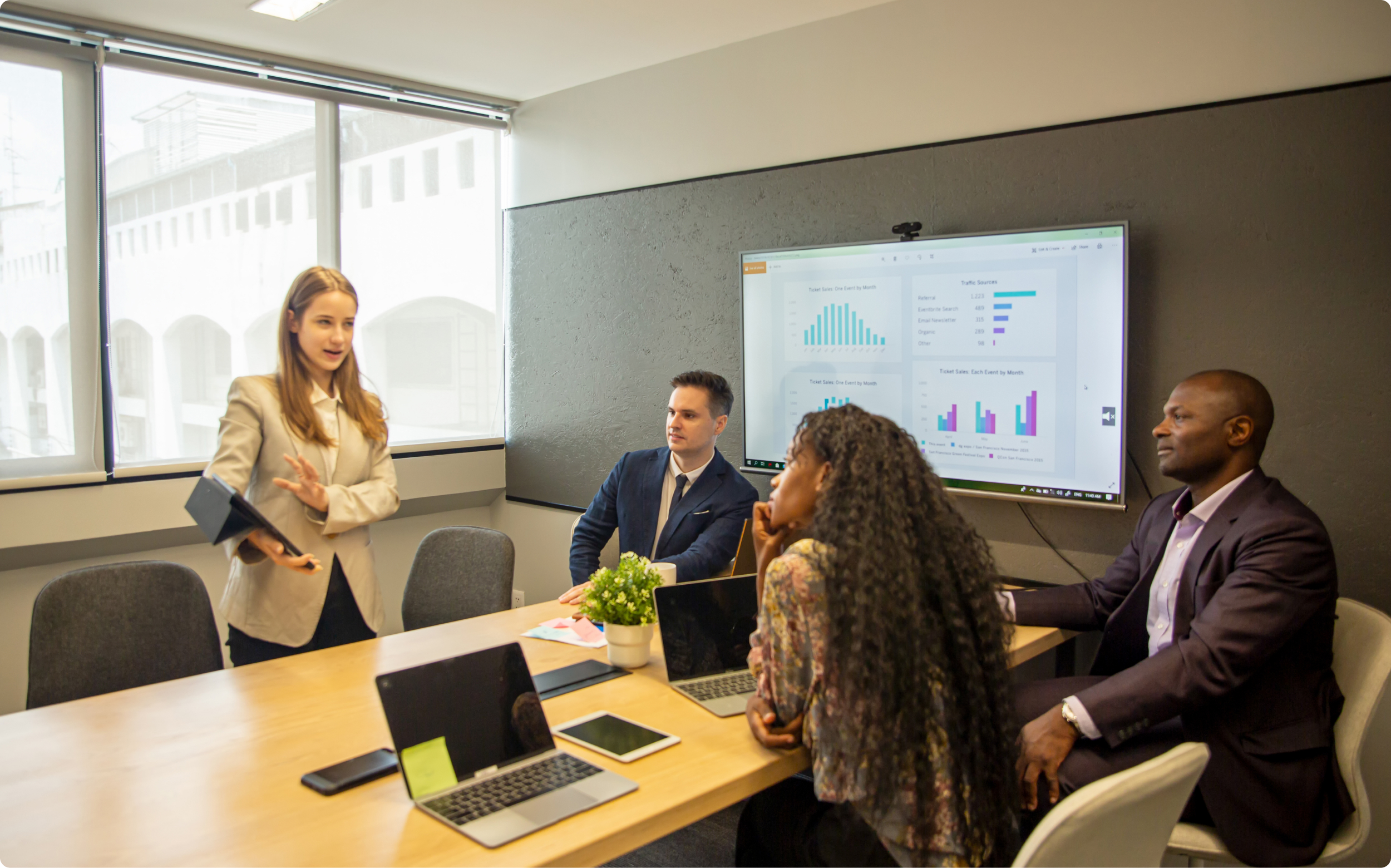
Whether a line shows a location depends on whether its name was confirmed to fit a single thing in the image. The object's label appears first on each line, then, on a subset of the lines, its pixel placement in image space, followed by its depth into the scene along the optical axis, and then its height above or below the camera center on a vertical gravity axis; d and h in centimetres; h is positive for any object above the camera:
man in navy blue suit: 323 -36
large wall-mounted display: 287 +14
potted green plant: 222 -51
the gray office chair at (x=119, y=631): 227 -59
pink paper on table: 245 -62
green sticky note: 153 -61
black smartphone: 159 -65
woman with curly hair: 152 -45
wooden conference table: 140 -65
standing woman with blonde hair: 246 -24
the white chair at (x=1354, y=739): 200 -76
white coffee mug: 251 -48
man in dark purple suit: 198 -65
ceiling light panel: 339 +140
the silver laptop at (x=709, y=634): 211 -55
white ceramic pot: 222 -59
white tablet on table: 174 -65
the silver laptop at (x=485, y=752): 150 -61
